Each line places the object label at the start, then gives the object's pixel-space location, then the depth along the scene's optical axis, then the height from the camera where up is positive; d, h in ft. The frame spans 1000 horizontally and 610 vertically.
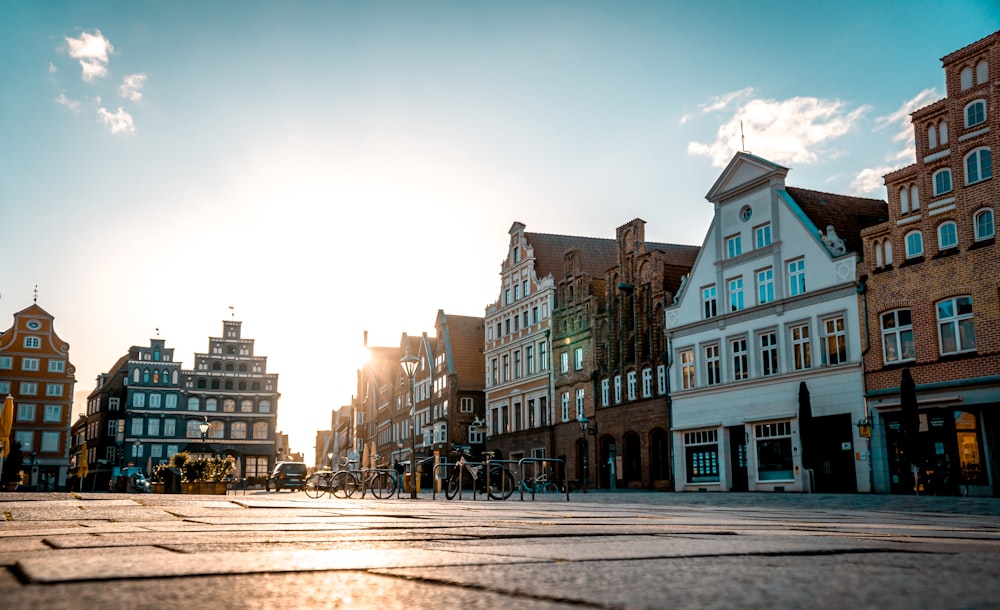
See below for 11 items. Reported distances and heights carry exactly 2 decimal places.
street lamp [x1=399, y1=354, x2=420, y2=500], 88.50 +10.09
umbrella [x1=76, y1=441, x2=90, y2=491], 175.15 +0.54
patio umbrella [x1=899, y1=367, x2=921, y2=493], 79.41 +4.08
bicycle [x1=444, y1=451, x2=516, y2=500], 82.48 -1.23
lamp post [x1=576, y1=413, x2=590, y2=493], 143.02 +2.03
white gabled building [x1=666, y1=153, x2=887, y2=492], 100.27 +14.69
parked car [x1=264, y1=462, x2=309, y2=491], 159.12 -1.77
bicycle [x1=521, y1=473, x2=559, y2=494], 121.92 -3.09
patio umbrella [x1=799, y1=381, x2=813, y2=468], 97.19 +3.93
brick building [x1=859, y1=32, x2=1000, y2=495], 84.94 +16.42
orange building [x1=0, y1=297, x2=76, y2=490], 270.67 +23.54
